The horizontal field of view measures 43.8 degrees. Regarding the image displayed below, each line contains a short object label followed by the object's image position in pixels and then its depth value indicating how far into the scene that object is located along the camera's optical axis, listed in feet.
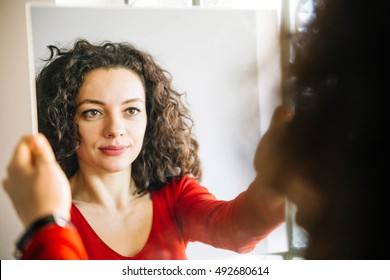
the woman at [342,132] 3.57
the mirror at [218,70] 3.58
